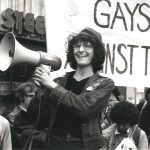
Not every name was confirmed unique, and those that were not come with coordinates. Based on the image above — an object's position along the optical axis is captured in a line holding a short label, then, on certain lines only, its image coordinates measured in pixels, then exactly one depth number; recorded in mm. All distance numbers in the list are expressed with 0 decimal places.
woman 3779
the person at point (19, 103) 5918
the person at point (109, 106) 6213
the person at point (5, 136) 3900
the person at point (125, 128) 4945
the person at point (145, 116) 6405
